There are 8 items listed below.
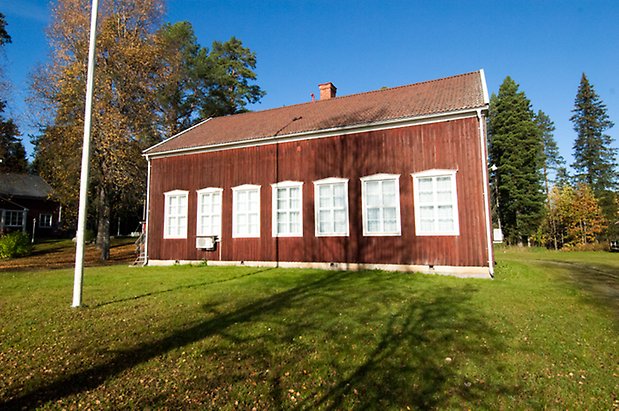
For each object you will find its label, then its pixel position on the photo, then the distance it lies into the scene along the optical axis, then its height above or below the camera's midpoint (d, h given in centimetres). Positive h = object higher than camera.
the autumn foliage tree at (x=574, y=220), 3656 +131
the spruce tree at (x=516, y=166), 4034 +762
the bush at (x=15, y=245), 2350 -43
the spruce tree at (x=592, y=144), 4712 +1187
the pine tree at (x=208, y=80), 3709 +1658
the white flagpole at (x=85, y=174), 868 +153
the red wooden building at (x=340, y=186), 1294 +202
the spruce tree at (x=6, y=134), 2578 +786
